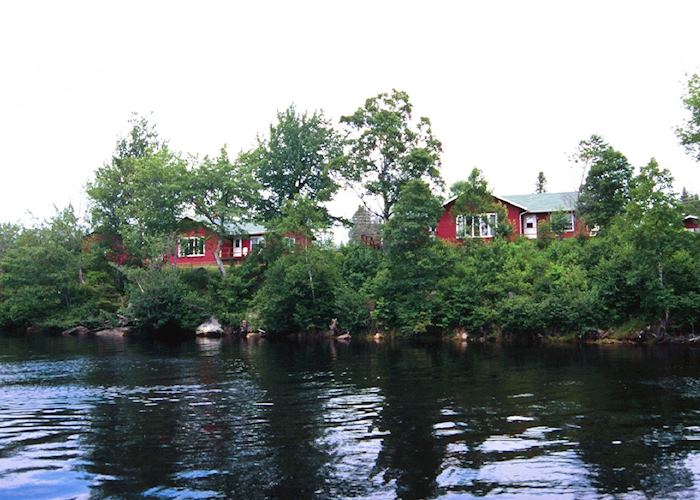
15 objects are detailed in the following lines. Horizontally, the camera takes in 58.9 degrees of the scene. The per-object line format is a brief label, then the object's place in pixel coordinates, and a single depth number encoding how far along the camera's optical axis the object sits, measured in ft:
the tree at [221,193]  179.73
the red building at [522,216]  173.37
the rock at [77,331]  180.65
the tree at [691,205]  116.82
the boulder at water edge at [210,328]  163.94
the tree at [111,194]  204.95
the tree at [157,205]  178.91
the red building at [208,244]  194.08
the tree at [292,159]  211.82
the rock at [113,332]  171.53
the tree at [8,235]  240.94
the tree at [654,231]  113.50
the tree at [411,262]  134.82
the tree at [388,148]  175.32
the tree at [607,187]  155.33
